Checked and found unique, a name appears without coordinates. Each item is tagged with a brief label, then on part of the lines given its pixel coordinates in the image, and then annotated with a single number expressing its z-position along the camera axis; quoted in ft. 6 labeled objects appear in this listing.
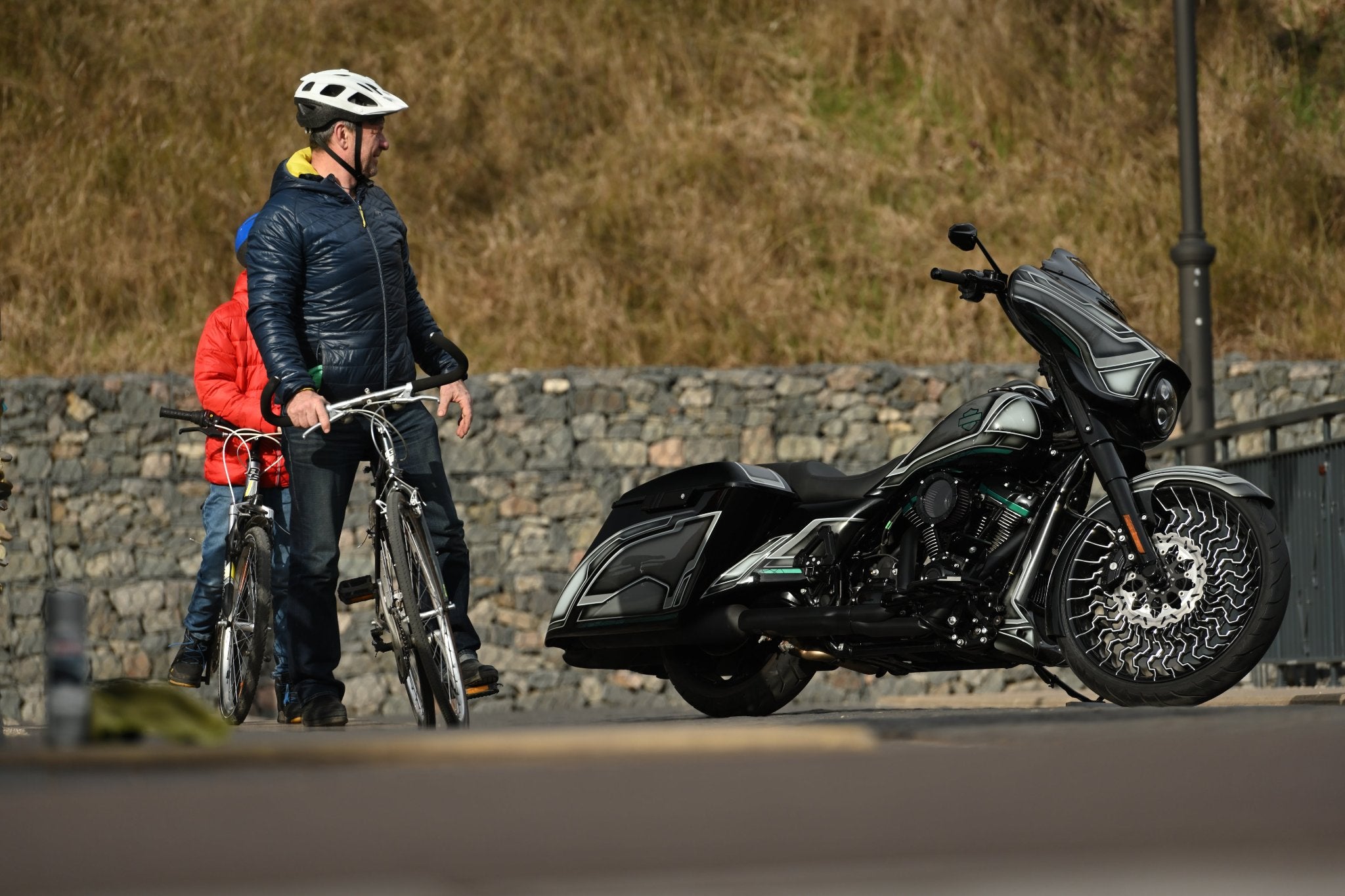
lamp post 81.92
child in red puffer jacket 56.65
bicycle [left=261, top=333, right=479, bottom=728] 43.47
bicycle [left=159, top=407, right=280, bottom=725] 52.90
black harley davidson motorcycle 41.19
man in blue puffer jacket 47.62
